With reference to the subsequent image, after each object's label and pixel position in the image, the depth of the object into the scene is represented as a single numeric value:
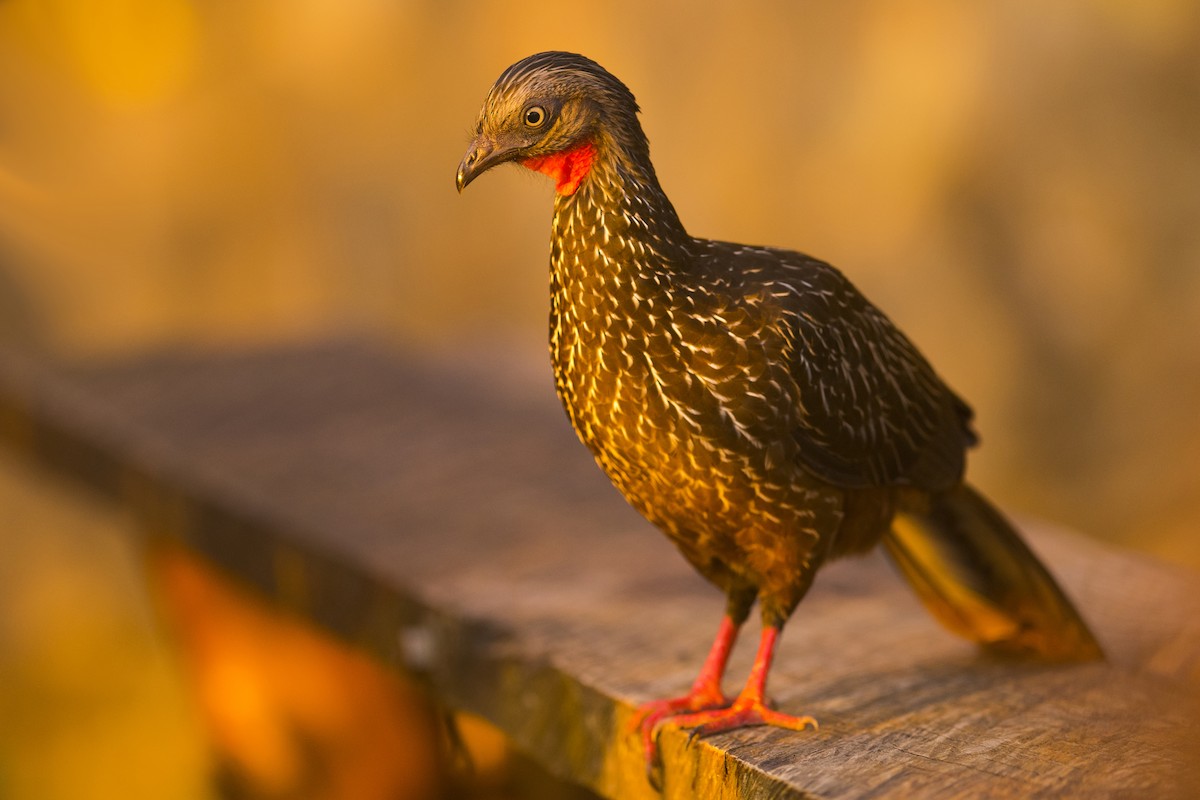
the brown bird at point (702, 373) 4.04
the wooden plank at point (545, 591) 4.12
